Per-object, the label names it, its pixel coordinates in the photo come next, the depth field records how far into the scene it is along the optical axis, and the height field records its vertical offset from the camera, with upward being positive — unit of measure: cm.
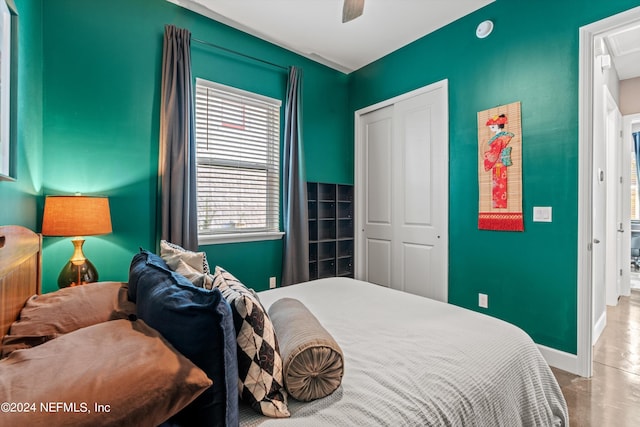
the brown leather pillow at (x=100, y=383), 57 -35
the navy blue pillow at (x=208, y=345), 74 -33
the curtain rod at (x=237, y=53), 284 +161
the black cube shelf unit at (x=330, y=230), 373 -23
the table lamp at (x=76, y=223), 189 -7
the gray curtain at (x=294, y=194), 335 +20
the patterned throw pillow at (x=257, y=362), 87 -44
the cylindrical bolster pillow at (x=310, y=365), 92 -47
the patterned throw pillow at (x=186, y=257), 172 -25
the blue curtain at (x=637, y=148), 616 +128
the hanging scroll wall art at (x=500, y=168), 254 +37
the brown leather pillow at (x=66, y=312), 107 -40
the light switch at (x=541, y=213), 238 -2
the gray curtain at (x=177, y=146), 257 +57
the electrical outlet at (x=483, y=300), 276 -82
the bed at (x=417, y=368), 90 -56
